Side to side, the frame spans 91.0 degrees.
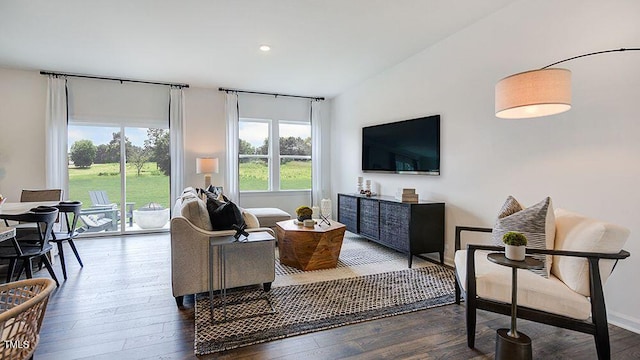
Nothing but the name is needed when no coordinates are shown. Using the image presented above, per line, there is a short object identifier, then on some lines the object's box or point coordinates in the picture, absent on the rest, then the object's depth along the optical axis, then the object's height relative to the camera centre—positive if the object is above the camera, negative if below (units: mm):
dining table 3078 -355
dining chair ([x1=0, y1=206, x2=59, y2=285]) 2928 -727
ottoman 4723 -647
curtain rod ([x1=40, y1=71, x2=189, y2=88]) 5066 +1657
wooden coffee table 3629 -831
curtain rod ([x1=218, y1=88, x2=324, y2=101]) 6137 +1675
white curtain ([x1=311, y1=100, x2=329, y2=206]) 6840 +492
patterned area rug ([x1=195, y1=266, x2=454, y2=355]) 2256 -1128
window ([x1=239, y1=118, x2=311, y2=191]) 6512 +416
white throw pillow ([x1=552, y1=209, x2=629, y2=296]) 1934 -449
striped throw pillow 2232 -377
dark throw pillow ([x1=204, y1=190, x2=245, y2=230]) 2832 -389
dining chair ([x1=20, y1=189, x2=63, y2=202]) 4234 -275
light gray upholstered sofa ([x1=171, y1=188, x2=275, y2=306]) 2672 -745
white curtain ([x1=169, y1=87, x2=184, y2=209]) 5789 +656
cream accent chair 1894 -722
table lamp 5602 +170
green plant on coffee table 3900 -476
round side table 1796 -962
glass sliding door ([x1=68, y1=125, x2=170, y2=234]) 5465 -43
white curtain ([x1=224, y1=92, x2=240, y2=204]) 6148 +526
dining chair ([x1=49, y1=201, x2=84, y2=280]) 3518 -691
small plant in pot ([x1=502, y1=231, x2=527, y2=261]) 1872 -427
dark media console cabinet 3750 -638
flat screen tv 4090 +411
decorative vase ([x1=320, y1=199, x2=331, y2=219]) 4254 -455
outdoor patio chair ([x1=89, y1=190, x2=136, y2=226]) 5547 -467
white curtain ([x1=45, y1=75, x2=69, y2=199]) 5078 +701
